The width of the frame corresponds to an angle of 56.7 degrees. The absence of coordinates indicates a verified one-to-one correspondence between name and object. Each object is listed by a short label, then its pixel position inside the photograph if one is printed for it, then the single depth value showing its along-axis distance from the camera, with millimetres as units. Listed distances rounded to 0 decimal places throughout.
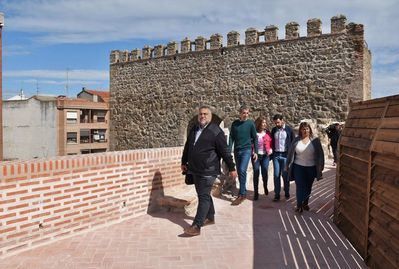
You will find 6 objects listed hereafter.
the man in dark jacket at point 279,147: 6352
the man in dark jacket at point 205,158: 4650
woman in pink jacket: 6398
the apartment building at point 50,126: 39188
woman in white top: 5551
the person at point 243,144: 6074
